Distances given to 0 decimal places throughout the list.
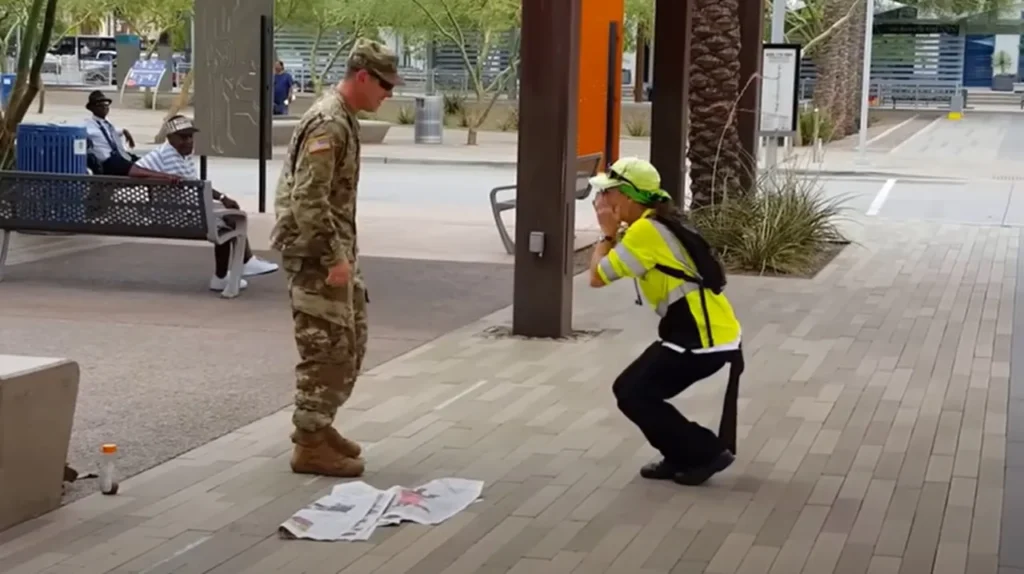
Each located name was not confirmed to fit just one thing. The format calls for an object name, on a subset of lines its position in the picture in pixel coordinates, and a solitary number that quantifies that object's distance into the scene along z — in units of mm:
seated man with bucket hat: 12250
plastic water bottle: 6332
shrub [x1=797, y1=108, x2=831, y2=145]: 34528
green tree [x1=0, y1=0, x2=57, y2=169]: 15305
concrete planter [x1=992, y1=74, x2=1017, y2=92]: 72125
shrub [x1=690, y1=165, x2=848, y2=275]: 13875
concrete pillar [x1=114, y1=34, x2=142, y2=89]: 52625
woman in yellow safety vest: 6582
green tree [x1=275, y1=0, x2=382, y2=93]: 41969
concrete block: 5777
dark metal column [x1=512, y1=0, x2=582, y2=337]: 10008
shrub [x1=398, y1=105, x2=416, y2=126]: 41312
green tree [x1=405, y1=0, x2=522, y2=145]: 38250
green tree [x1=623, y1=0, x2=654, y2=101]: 42094
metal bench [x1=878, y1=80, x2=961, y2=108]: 60531
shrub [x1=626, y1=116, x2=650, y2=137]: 36344
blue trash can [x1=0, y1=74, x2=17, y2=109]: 36153
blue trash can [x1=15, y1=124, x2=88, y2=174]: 14602
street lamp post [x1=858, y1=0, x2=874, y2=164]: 29094
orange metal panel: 13984
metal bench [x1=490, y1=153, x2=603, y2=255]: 13961
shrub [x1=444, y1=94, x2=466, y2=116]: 41031
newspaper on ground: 5910
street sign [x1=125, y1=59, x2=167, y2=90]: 43531
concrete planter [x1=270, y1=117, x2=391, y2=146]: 30625
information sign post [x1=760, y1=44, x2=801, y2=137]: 18359
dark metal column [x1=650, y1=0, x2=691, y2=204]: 14156
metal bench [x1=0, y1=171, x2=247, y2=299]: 11680
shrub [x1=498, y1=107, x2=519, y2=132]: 39500
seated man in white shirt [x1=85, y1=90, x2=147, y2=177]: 14250
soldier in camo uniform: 6305
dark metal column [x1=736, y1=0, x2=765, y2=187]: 16375
